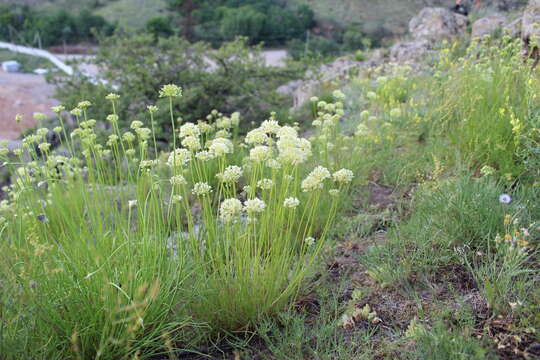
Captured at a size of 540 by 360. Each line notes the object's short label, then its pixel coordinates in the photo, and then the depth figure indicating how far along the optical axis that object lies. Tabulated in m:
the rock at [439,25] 9.85
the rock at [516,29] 6.85
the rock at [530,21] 4.79
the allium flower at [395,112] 4.20
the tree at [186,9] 27.55
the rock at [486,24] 8.27
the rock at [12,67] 25.12
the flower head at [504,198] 2.33
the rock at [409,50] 8.73
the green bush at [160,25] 23.39
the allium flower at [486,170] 2.73
